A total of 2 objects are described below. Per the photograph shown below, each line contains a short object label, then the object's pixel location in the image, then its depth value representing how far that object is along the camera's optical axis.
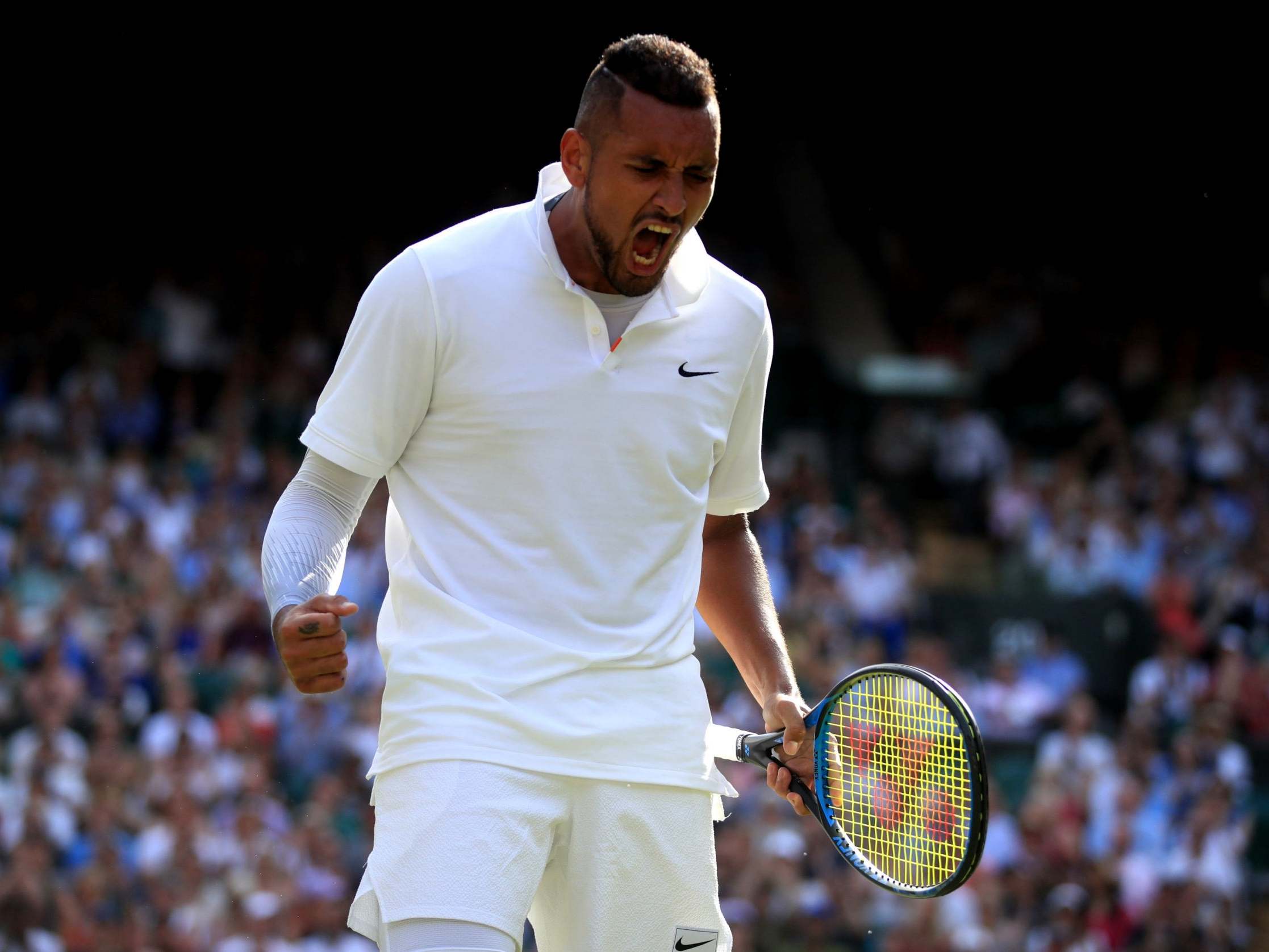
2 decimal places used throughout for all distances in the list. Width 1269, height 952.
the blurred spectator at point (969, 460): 25.58
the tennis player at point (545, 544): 5.09
